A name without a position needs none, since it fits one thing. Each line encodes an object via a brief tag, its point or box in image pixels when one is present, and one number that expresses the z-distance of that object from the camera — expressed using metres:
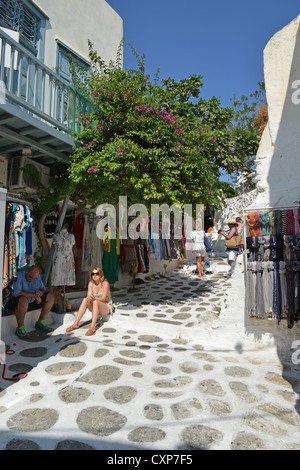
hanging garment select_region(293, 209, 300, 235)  4.69
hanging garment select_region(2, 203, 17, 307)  4.53
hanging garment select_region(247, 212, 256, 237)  5.03
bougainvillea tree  6.46
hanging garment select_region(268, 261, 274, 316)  4.79
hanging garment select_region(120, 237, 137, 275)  10.24
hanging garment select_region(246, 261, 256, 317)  4.92
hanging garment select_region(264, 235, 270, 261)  4.88
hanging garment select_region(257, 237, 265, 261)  4.91
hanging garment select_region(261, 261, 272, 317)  4.81
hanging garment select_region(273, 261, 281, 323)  4.70
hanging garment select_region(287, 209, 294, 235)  4.75
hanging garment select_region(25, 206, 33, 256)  4.97
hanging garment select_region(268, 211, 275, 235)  4.93
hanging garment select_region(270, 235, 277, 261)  4.81
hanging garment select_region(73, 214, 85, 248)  8.94
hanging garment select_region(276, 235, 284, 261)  4.76
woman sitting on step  6.08
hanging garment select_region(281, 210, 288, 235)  4.79
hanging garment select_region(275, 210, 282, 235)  4.87
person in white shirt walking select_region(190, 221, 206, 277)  11.28
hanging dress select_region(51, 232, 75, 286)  6.82
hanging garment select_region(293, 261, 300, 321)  4.54
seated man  5.63
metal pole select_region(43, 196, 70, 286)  7.03
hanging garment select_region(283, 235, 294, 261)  4.66
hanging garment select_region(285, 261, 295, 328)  4.57
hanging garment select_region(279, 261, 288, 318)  4.67
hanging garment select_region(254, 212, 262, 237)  5.00
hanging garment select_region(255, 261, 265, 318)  4.86
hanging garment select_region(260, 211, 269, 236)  4.96
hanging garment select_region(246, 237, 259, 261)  4.97
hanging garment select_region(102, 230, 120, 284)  9.34
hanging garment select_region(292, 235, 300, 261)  4.60
